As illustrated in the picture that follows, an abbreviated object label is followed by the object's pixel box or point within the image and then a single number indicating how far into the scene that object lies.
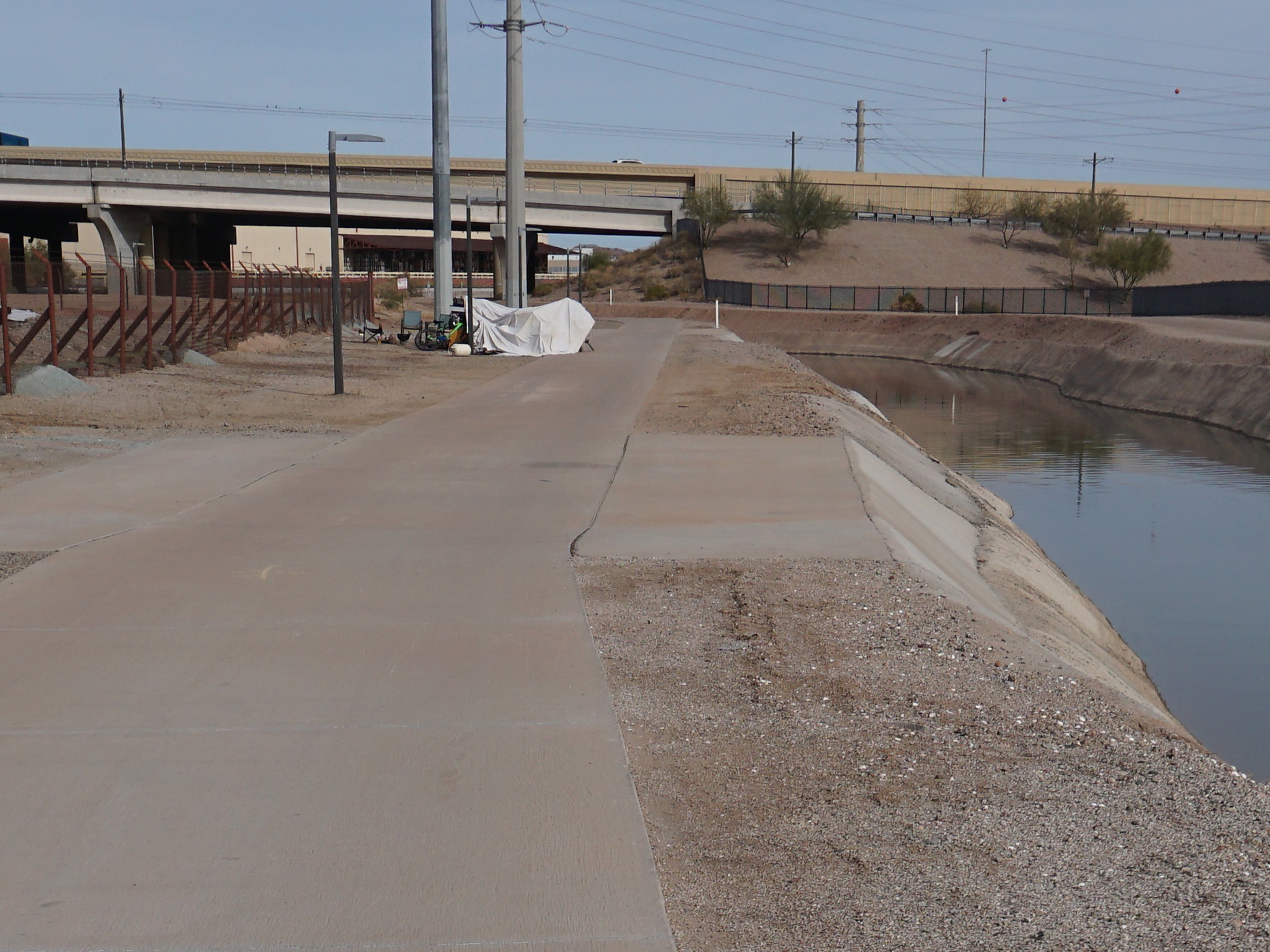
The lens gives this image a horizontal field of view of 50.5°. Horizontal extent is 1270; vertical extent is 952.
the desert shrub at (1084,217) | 111.19
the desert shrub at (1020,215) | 114.00
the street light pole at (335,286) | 24.56
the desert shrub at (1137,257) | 96.19
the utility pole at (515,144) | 45.75
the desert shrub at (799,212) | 106.19
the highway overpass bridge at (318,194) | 83.88
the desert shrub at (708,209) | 105.94
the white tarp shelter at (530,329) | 40.81
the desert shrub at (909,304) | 83.00
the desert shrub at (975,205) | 119.00
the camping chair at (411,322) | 49.50
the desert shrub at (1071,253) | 106.56
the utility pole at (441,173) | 42.59
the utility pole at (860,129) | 133.25
